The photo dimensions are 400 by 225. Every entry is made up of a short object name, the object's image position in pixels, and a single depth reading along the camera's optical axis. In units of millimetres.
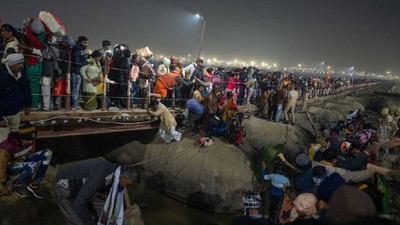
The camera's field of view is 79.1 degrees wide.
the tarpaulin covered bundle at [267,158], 7723
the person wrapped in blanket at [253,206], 3758
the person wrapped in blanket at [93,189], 3506
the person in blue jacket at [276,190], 6078
